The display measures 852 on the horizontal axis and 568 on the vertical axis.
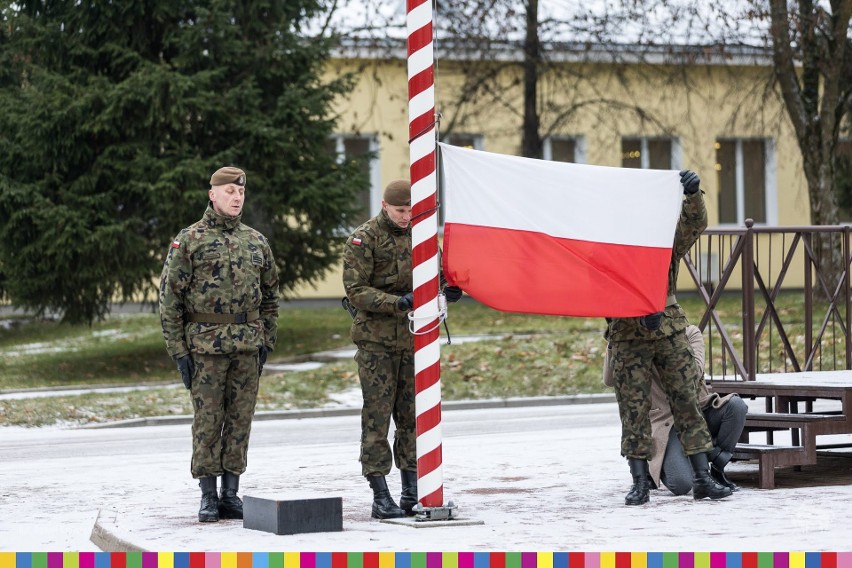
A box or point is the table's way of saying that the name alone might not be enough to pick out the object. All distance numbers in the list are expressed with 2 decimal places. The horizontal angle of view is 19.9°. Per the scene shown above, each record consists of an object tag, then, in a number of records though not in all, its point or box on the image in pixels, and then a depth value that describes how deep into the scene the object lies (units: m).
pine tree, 40.35
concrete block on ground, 13.86
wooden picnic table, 17.11
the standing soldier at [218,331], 15.32
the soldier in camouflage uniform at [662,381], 16.24
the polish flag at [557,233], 15.36
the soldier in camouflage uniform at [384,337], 15.41
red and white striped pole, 14.68
